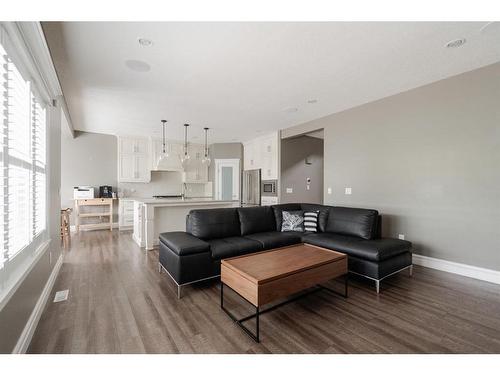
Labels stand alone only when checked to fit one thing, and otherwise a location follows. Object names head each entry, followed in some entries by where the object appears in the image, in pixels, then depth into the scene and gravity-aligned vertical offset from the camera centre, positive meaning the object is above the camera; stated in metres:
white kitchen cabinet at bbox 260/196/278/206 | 6.34 -0.36
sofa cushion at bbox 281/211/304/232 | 3.91 -0.57
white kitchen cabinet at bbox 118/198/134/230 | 6.58 -0.77
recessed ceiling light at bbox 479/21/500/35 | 2.17 +1.54
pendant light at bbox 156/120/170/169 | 5.00 +1.53
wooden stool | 5.00 -0.83
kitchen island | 4.38 -0.57
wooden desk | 5.98 -0.70
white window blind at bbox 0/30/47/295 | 1.45 +0.15
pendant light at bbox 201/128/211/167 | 5.47 +1.47
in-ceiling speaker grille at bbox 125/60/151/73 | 2.76 +1.50
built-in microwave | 6.31 -0.01
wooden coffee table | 1.90 -0.78
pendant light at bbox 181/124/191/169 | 5.29 +1.53
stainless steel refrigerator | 6.96 -0.01
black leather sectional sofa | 2.68 -0.72
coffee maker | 6.51 -0.13
